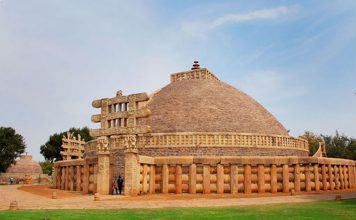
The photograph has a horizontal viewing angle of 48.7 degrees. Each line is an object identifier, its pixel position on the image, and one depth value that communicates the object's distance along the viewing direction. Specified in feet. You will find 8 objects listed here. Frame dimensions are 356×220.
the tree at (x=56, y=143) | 205.36
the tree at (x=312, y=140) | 166.13
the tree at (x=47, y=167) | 230.07
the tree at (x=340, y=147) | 154.92
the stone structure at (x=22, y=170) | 180.82
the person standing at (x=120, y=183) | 64.18
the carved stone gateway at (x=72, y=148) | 122.62
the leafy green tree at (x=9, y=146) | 182.79
